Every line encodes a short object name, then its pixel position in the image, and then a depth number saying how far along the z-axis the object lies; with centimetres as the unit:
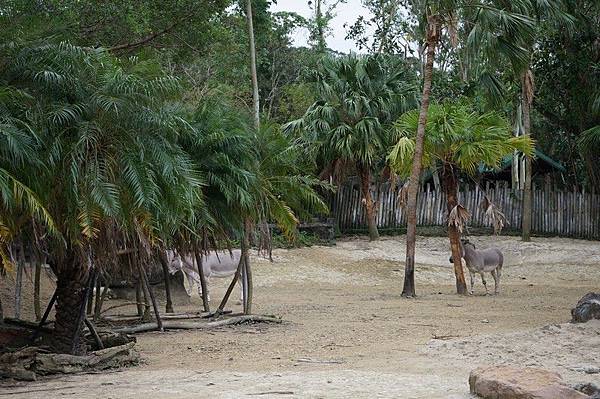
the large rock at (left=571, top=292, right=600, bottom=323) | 1514
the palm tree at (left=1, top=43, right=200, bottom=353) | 1121
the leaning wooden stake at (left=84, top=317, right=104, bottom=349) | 1348
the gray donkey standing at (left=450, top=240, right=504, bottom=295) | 2356
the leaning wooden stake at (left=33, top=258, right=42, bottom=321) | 1642
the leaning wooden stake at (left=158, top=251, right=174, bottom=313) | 1691
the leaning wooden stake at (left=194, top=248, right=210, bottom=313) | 1804
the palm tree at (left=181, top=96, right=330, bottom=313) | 1581
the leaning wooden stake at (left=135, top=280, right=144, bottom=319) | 1781
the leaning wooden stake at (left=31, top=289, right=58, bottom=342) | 1351
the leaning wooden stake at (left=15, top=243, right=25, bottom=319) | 1582
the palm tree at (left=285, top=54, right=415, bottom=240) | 3303
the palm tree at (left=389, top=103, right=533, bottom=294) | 2192
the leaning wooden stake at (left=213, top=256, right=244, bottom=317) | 1803
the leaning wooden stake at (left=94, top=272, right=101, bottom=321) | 1606
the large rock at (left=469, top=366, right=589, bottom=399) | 859
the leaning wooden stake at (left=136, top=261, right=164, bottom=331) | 1488
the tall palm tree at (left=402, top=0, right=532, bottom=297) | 2023
